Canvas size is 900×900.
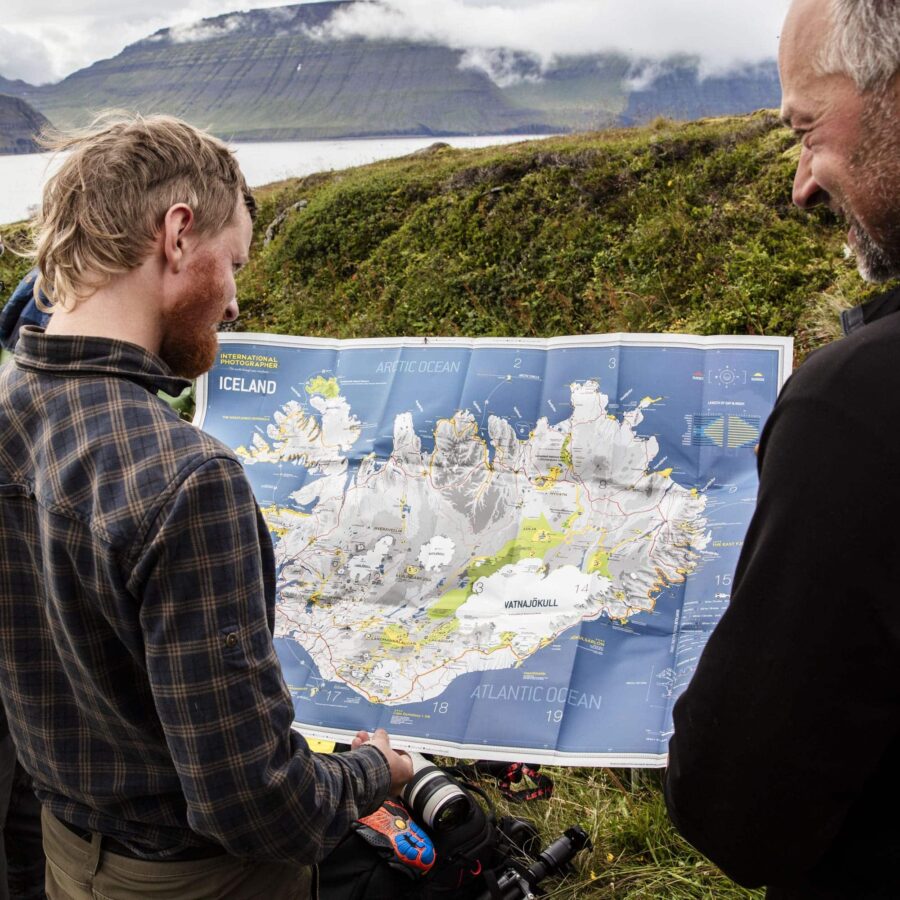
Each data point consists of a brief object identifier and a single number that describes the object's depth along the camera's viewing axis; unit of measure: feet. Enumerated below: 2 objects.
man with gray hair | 3.37
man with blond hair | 4.57
